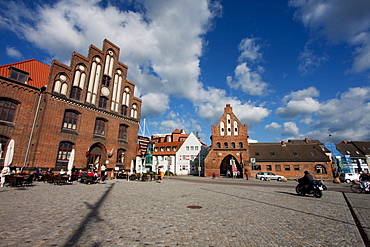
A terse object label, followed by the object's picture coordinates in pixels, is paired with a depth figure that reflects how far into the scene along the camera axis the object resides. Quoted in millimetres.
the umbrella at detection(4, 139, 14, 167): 13062
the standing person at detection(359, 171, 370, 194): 15727
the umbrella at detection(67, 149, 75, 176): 16450
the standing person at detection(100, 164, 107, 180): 19511
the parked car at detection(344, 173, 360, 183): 30273
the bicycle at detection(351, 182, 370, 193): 15703
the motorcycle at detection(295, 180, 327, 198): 12133
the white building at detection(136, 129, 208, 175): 49438
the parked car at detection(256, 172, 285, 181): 33406
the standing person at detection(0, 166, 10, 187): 13091
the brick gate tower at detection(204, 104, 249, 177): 40094
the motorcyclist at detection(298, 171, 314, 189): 12695
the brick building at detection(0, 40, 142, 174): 19141
